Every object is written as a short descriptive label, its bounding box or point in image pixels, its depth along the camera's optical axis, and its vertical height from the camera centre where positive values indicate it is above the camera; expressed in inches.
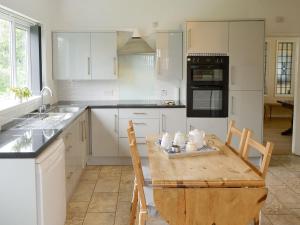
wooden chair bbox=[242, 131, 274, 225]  68.3 -17.2
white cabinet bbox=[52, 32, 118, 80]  145.7 +20.1
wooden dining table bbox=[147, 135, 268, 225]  61.8 -25.9
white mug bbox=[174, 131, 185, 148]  80.5 -15.8
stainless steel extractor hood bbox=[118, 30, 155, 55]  141.2 +24.6
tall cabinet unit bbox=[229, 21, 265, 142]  136.5 +9.0
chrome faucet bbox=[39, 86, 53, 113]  124.1 -8.1
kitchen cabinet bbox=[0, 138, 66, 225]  67.2 -26.9
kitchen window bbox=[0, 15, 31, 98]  110.7 +16.0
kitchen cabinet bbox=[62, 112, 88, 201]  101.9 -27.9
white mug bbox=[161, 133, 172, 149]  81.4 -16.5
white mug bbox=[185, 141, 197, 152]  77.6 -17.3
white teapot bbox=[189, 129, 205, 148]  80.3 -15.0
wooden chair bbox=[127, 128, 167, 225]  67.4 -30.3
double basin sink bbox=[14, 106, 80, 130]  96.1 -12.4
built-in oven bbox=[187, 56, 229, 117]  137.5 +2.5
